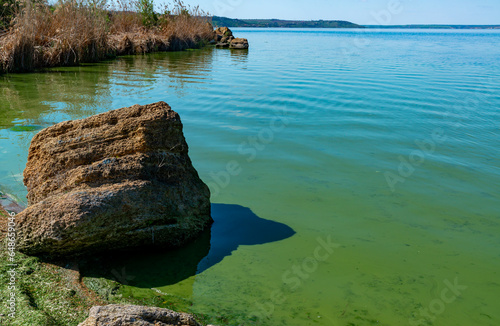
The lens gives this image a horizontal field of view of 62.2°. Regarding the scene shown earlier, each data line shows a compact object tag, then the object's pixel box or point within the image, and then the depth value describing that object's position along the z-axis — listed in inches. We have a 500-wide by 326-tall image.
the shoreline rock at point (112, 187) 150.1
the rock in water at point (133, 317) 93.4
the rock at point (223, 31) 1433.3
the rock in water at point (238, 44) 1223.5
